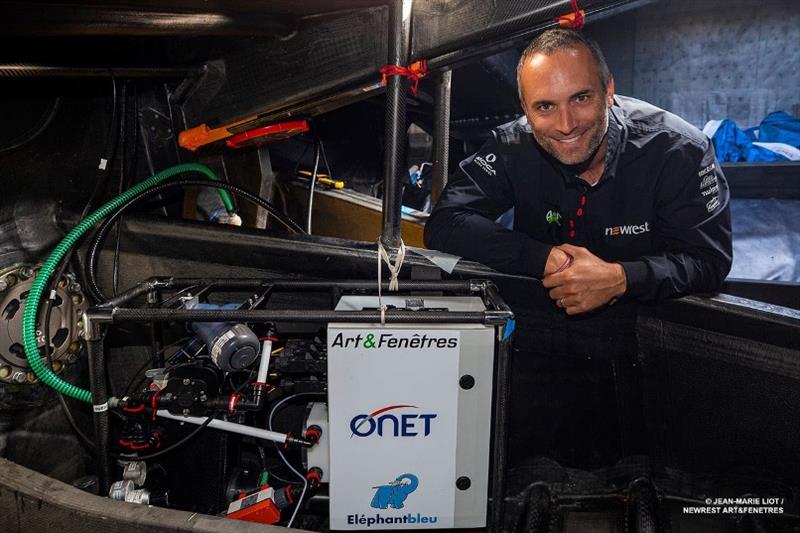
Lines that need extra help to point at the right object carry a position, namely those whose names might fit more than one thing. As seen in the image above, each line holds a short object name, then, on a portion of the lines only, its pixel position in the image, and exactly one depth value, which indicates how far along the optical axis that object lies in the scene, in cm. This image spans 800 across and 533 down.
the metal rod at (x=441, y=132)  229
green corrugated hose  142
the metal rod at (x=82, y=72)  157
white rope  134
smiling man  138
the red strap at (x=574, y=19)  121
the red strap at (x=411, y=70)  151
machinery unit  114
